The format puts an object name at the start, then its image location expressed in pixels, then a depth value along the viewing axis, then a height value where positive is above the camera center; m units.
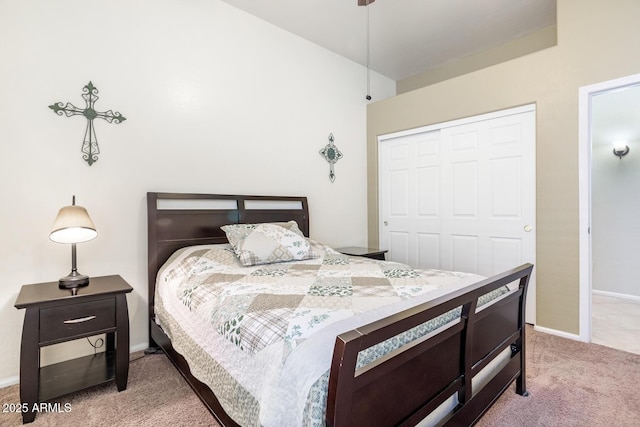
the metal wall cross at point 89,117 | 2.29 +0.68
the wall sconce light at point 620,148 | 3.69 +0.71
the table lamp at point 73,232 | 1.91 -0.11
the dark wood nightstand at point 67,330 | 1.68 -0.65
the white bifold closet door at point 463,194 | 2.99 +0.19
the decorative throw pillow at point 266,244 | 2.36 -0.24
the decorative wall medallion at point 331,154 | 3.77 +0.68
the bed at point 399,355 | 0.96 -0.56
